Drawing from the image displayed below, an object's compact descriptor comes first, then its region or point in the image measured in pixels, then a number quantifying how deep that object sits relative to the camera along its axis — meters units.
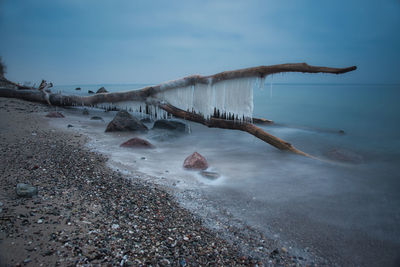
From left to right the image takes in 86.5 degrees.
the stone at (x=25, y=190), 2.04
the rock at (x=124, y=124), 6.28
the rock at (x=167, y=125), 6.79
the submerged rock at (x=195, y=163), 3.99
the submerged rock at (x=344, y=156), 4.92
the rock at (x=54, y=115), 7.30
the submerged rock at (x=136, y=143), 4.94
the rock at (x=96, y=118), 8.09
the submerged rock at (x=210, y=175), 3.62
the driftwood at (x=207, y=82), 3.94
